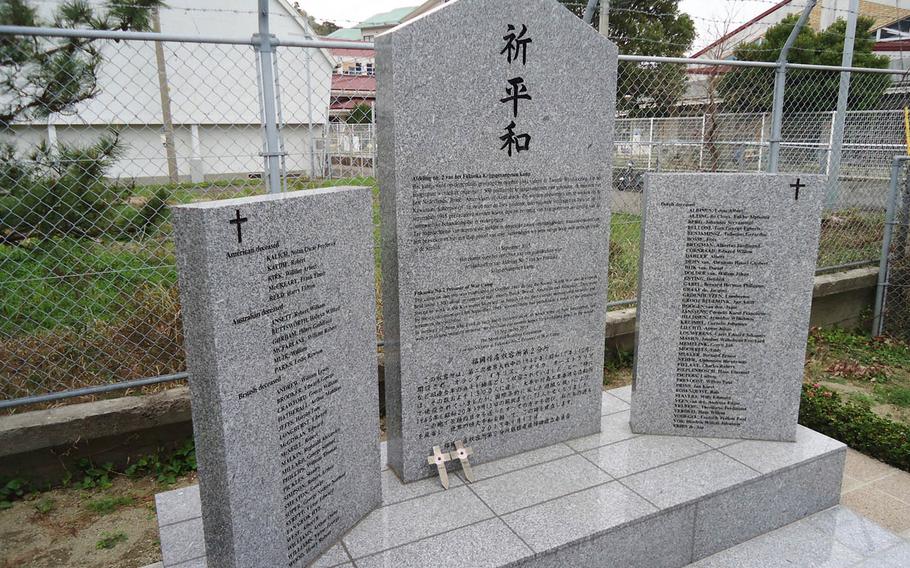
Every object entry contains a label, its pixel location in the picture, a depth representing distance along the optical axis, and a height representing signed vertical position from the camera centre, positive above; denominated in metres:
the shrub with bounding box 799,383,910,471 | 4.13 -1.75
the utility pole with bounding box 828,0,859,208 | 7.07 +0.68
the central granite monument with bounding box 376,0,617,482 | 2.90 -0.20
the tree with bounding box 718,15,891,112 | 11.02 +2.69
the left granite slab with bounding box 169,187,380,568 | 2.08 -0.72
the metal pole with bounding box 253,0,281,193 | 3.52 +0.41
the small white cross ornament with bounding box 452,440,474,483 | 3.24 -1.46
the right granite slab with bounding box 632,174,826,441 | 3.41 -0.72
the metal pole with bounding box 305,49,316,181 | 4.23 +0.16
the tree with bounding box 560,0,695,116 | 12.59 +3.62
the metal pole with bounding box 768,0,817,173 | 5.10 +0.61
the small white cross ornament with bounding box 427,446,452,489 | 3.16 -1.46
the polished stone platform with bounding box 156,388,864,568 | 2.69 -1.58
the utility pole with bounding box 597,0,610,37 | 6.62 +1.80
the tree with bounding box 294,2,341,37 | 40.03 +10.00
